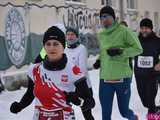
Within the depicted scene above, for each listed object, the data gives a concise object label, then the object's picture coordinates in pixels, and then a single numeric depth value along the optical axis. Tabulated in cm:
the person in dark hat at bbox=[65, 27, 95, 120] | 1182
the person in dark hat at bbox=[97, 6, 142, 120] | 1137
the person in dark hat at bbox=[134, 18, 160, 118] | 1367
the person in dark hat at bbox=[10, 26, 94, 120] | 691
